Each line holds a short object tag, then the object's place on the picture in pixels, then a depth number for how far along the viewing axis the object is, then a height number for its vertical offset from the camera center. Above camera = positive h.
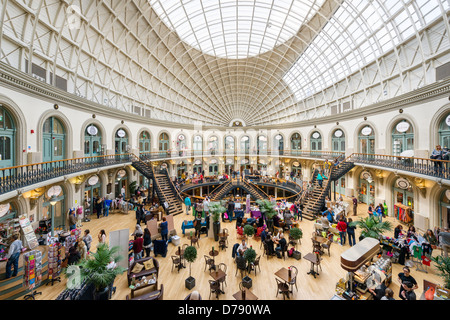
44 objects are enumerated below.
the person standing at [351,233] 10.43 -4.13
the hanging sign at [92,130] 15.60 +2.51
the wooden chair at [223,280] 7.30 -4.62
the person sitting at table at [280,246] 9.54 -4.38
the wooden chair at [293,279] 6.85 -4.41
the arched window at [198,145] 31.17 +2.40
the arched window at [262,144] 32.75 +2.52
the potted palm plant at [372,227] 8.88 -3.27
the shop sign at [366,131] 17.45 +2.41
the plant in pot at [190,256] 7.49 -3.84
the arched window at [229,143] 34.84 +2.88
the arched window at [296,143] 28.06 +2.27
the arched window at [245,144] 34.50 +2.65
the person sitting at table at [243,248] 8.57 -4.06
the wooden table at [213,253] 8.90 -4.39
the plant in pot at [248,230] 10.29 -3.84
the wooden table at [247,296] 6.17 -4.43
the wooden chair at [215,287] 6.96 -4.62
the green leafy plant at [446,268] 5.60 -3.52
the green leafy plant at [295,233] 9.95 -3.95
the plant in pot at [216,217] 11.74 -3.58
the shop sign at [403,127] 13.81 +2.21
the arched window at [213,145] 32.75 +2.47
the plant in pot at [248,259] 7.39 -4.06
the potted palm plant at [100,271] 5.65 -3.33
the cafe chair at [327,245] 9.65 -4.41
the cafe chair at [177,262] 8.64 -4.61
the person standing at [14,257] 7.63 -3.86
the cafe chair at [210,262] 8.30 -4.49
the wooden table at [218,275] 7.11 -4.39
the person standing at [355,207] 15.99 -4.17
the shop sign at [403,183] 13.10 -1.83
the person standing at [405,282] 5.72 -3.97
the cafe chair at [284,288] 6.79 -4.60
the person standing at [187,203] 16.66 -3.80
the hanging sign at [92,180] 14.39 -1.48
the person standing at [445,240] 8.84 -3.91
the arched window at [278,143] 30.94 +2.52
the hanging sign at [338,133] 21.12 +2.69
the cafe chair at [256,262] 8.13 -4.40
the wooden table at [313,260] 8.01 -4.30
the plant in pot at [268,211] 11.97 -3.28
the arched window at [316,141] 24.79 +2.20
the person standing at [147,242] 9.54 -4.11
